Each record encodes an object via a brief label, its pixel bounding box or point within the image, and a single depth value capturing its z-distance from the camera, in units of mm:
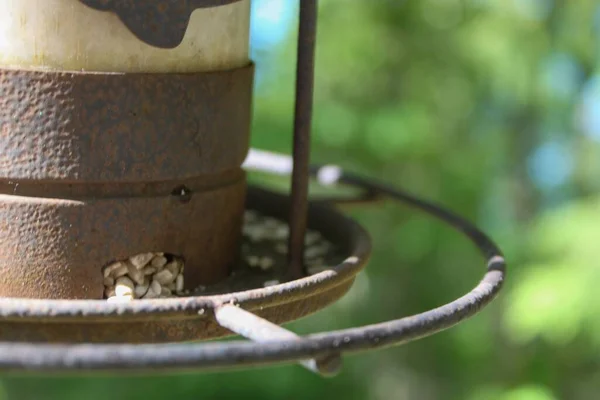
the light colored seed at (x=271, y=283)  868
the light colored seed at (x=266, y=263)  890
